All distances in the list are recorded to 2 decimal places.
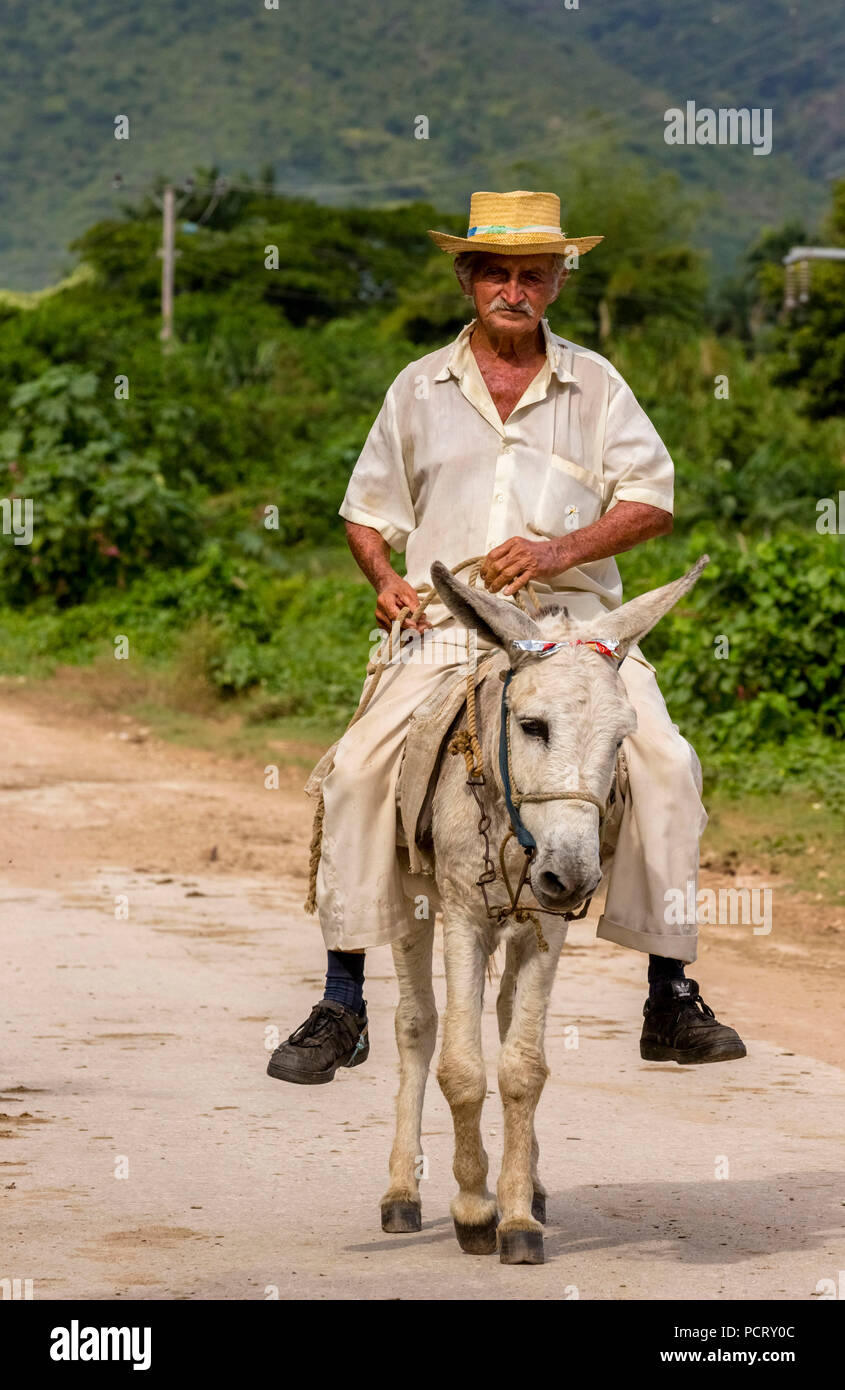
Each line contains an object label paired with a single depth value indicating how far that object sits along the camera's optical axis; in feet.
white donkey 30.12
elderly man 35.65
